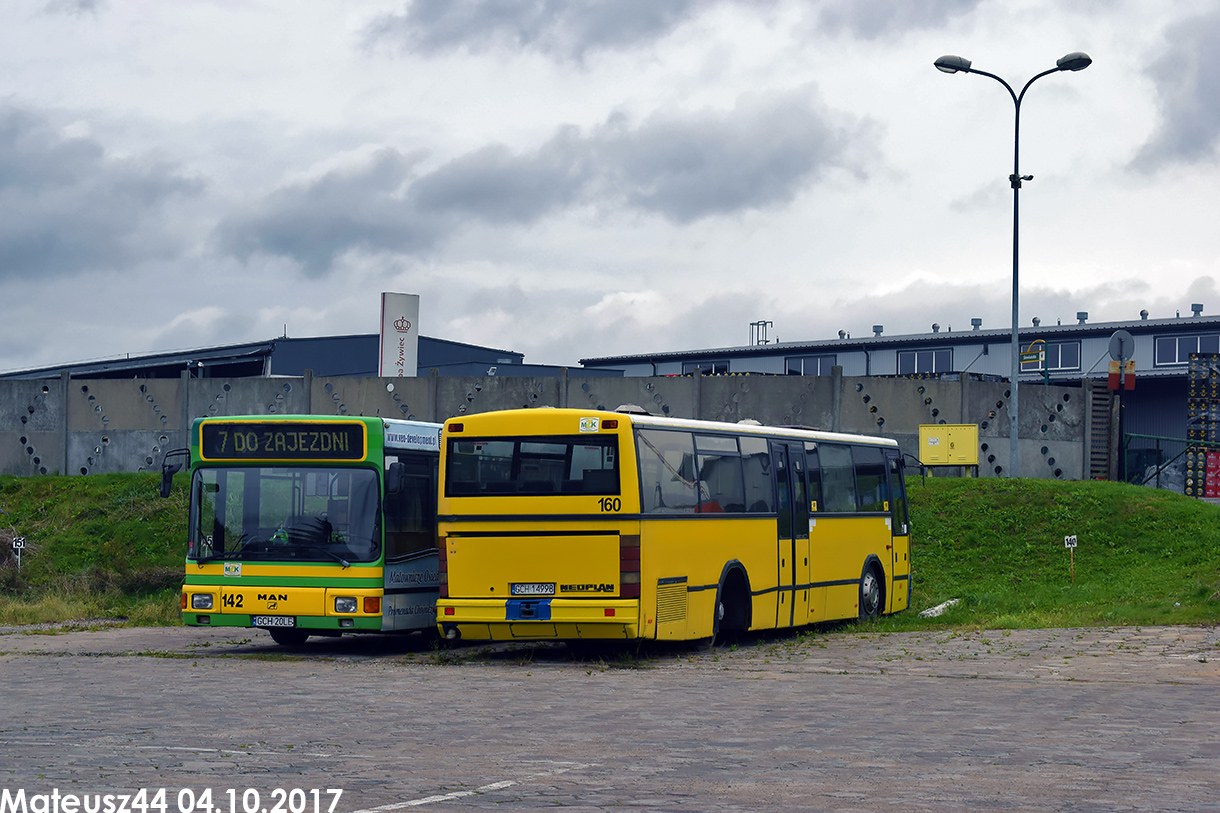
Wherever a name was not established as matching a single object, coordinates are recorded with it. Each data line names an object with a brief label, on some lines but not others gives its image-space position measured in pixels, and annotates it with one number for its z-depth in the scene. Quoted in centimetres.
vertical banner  4922
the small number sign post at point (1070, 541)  2478
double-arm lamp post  3031
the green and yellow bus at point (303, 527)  1759
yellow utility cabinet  3319
